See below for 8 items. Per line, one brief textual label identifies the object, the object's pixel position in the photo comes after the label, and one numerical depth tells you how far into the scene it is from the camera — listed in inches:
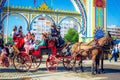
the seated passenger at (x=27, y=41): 260.8
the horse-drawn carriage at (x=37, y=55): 259.8
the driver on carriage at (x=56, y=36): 268.0
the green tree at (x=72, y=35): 1334.3
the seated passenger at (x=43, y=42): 264.6
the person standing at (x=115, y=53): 482.3
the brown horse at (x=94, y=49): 248.2
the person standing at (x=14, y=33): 261.0
